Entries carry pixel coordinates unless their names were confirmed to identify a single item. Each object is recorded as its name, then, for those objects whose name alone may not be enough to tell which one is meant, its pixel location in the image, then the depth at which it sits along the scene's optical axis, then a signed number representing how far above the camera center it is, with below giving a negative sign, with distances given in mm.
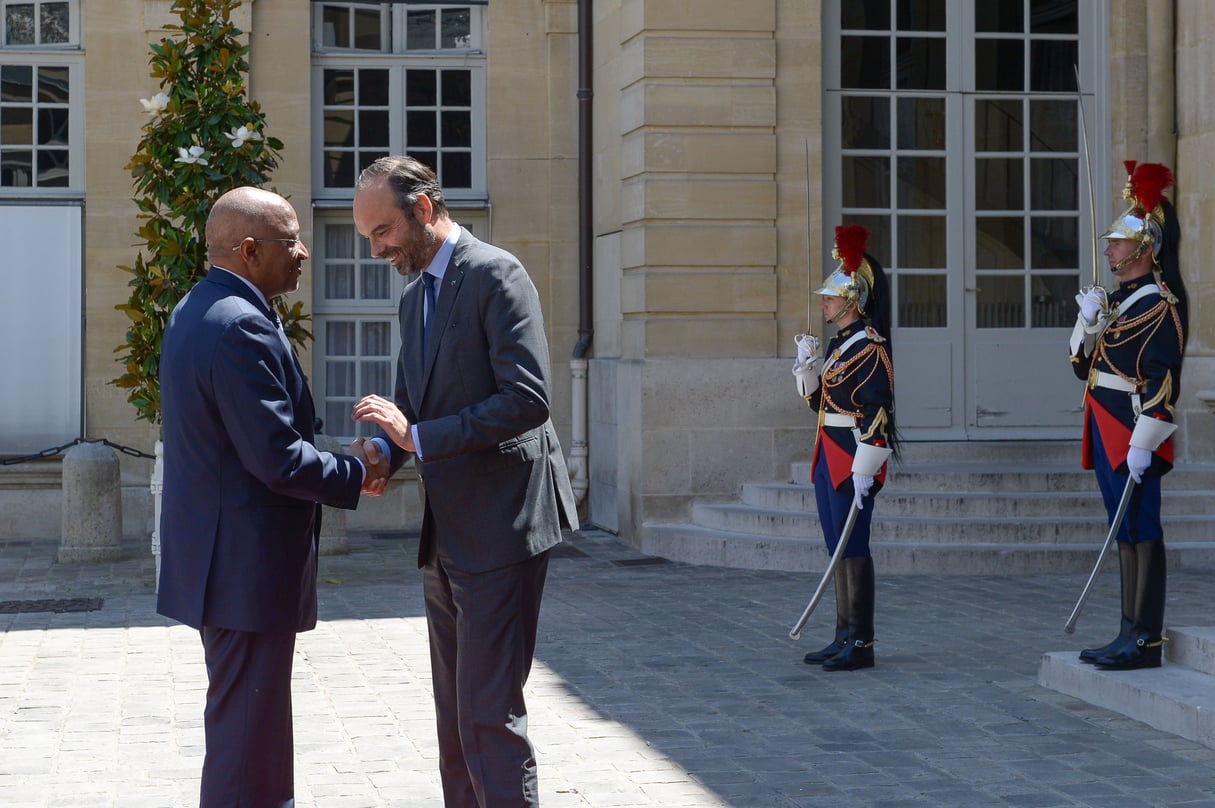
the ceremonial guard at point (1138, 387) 6898 +171
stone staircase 10586 -606
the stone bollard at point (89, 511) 11375 -585
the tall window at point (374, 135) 13609 +2383
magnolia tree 10180 +1618
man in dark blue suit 3828 -191
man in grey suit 4035 -45
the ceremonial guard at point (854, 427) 7465 +1
